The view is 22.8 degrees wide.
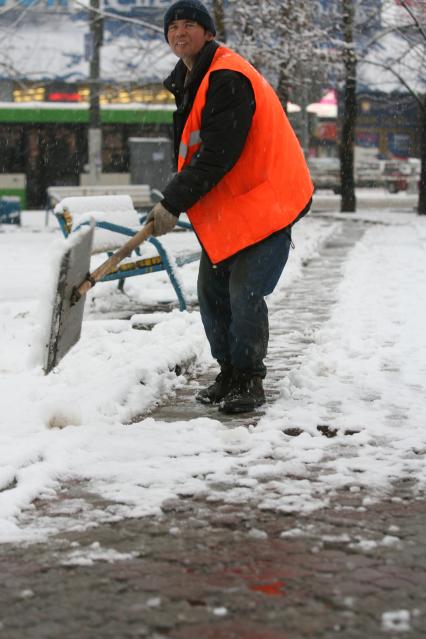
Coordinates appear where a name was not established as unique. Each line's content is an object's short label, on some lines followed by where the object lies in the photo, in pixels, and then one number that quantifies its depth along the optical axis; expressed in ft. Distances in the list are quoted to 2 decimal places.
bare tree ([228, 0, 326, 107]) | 60.23
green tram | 84.33
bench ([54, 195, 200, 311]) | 27.02
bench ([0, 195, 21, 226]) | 71.67
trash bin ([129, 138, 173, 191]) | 82.12
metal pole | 70.95
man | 15.35
